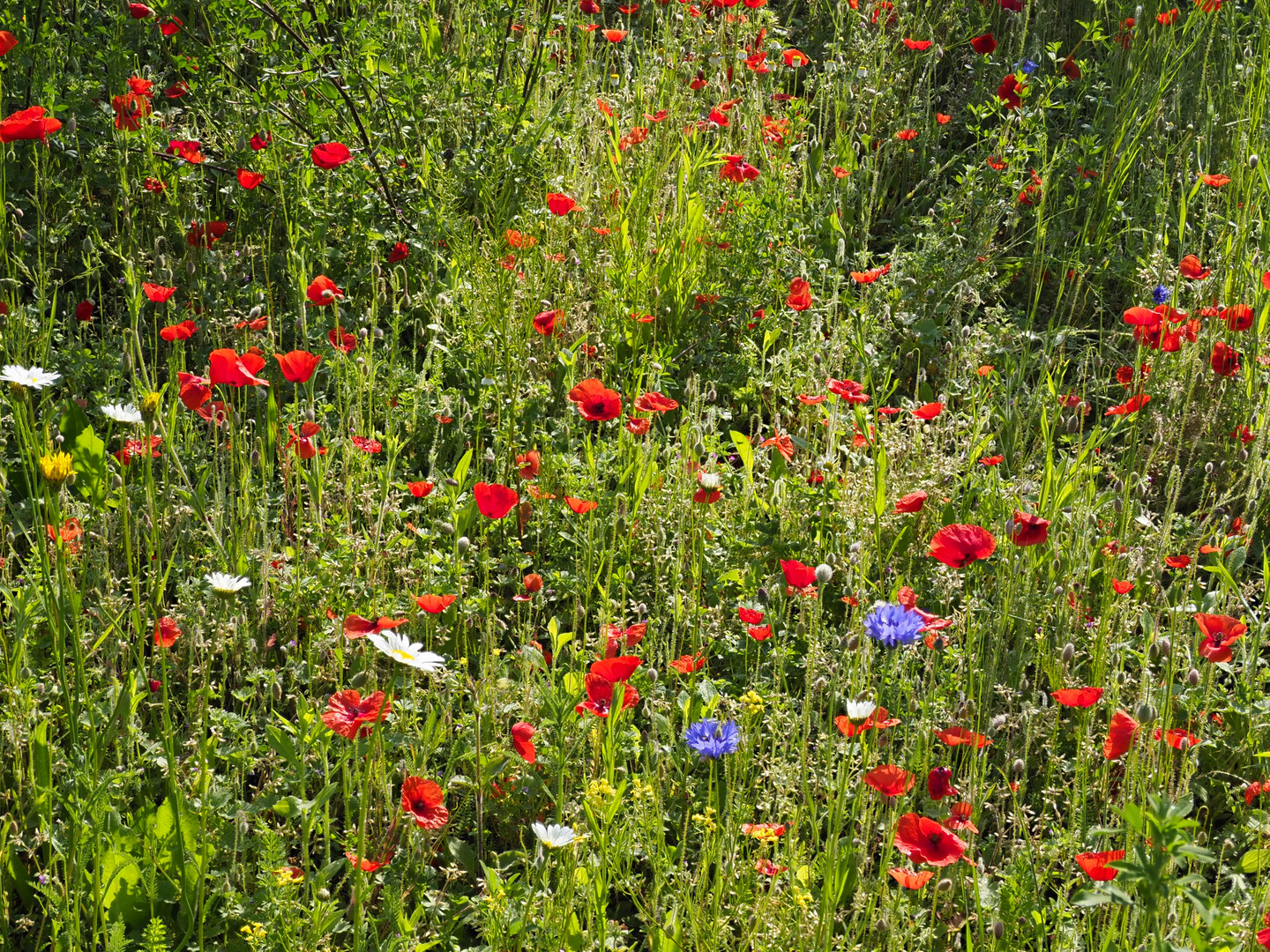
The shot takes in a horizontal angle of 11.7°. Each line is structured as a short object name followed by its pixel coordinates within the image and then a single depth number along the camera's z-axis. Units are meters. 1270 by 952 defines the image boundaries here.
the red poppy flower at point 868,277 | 5.47
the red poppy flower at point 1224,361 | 5.37
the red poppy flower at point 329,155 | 5.35
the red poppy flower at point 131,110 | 5.38
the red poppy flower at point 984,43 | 6.78
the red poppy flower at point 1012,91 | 5.98
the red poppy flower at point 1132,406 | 5.23
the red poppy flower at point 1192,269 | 5.47
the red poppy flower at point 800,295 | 5.45
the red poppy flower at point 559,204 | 5.51
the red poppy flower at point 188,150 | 5.51
